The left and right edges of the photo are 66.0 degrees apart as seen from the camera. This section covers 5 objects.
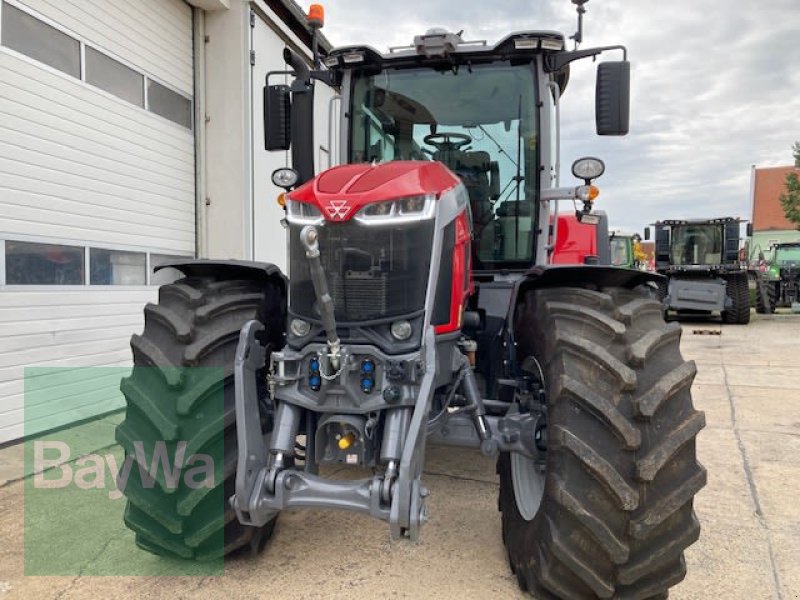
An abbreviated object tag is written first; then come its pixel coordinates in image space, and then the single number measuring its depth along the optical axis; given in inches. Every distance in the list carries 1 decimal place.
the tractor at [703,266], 611.5
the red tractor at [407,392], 87.7
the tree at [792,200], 927.0
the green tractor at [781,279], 741.9
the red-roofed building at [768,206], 1806.5
